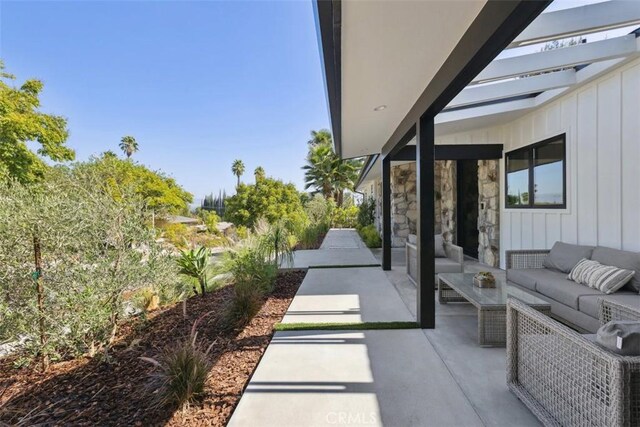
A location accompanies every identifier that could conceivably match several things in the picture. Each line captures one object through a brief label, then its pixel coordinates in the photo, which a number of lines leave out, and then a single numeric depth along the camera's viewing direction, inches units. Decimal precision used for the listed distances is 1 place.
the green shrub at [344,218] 705.0
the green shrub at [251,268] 188.2
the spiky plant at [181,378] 84.7
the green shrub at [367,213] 532.1
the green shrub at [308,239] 410.2
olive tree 97.3
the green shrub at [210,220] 753.1
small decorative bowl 147.4
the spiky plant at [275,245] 236.1
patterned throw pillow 126.2
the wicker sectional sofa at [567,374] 55.4
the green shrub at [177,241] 186.9
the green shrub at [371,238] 394.6
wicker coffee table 120.3
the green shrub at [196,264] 186.9
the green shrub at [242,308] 144.7
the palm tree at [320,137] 897.1
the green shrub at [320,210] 599.3
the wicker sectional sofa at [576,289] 118.7
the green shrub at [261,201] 769.8
